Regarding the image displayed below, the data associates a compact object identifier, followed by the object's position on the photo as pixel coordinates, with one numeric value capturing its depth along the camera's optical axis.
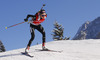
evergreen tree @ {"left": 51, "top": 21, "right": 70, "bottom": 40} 34.00
